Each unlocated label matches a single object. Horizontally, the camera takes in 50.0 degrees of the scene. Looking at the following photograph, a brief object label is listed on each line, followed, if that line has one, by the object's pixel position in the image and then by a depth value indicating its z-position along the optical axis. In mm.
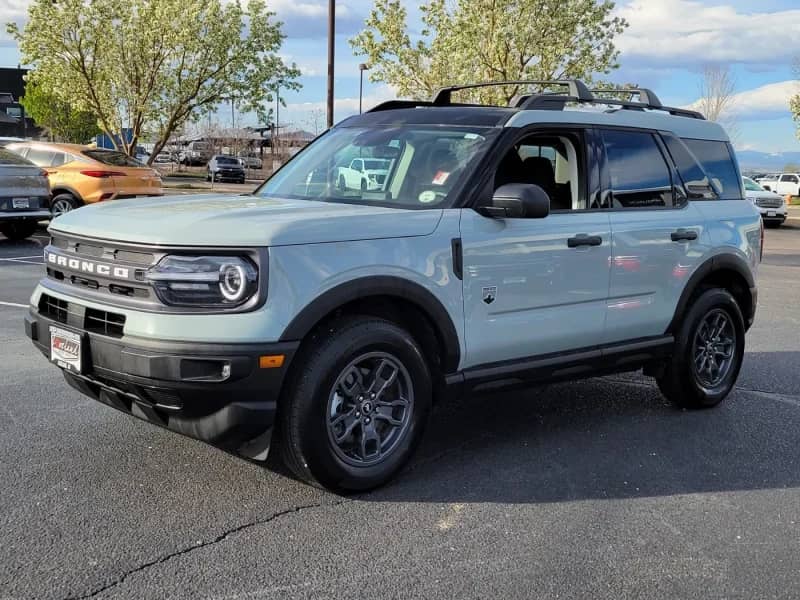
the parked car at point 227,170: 44781
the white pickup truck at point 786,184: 45125
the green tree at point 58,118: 45438
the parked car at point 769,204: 27391
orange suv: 16266
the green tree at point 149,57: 25344
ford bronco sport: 3625
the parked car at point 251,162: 57347
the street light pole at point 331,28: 20625
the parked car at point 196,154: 58688
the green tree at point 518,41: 23750
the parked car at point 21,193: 14055
